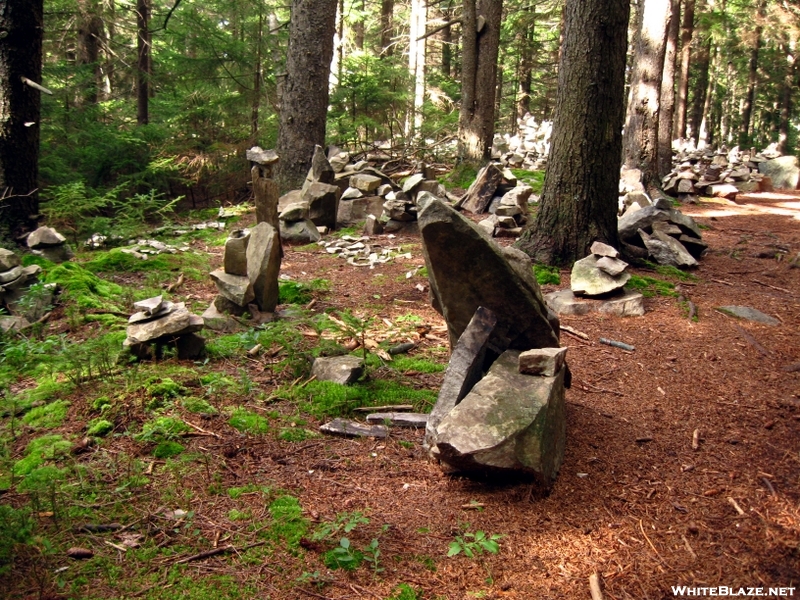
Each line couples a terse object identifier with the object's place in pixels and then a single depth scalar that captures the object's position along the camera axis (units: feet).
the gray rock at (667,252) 23.80
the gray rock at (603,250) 20.03
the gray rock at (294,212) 31.30
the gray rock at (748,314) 18.25
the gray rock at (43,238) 23.06
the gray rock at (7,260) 18.84
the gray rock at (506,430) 9.73
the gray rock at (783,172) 59.31
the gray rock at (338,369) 14.21
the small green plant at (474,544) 8.55
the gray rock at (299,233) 31.22
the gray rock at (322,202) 32.78
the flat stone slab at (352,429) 12.22
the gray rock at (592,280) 19.70
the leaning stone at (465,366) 11.26
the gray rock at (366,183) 36.32
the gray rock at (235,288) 18.08
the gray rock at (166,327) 14.57
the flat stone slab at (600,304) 19.27
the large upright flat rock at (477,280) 11.22
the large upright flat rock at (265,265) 18.57
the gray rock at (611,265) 19.49
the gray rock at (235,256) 18.49
